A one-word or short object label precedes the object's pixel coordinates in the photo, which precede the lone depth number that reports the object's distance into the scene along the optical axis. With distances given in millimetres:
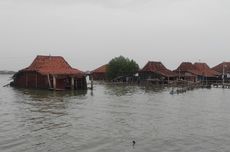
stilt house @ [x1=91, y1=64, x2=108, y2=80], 92312
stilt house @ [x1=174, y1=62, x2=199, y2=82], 78481
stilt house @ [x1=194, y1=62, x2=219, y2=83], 80200
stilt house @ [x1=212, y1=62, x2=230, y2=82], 82638
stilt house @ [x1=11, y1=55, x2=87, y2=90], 49875
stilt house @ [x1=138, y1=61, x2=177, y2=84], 72125
